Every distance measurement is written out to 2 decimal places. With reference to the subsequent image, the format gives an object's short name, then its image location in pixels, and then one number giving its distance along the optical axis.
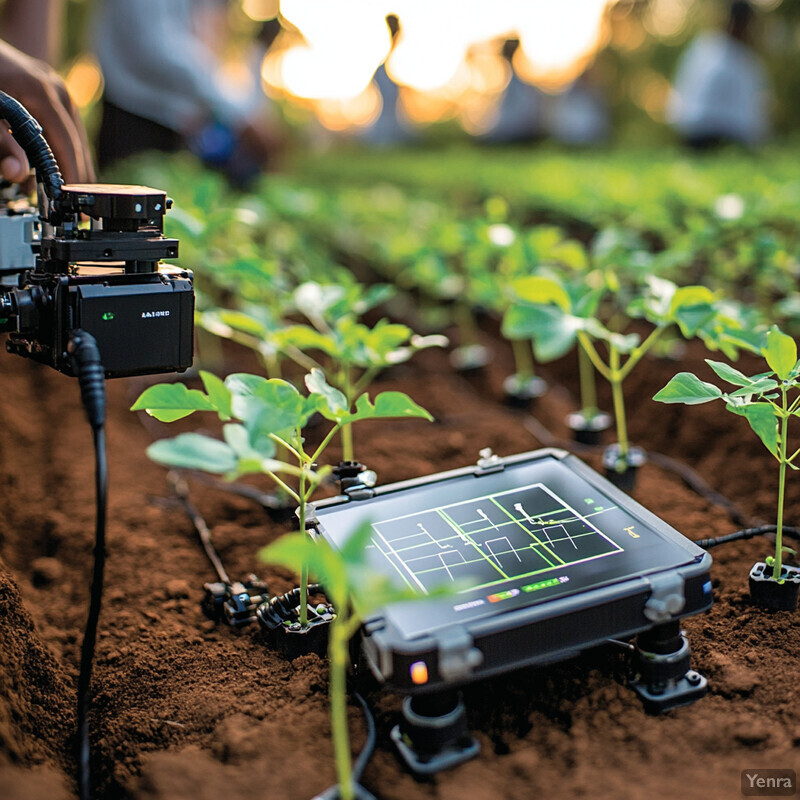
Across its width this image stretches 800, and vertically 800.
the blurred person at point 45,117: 1.31
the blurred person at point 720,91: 7.23
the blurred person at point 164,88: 3.94
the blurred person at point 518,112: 10.95
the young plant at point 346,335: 1.41
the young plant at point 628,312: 1.39
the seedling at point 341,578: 0.67
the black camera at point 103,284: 1.04
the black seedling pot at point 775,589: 1.19
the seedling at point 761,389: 1.07
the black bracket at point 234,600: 1.25
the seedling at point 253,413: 0.81
